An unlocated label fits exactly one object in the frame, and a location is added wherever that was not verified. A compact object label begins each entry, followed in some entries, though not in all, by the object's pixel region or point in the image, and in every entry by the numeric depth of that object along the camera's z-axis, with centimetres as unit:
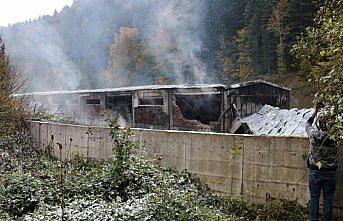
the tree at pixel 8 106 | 1509
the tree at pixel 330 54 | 456
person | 629
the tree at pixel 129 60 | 5397
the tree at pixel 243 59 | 3809
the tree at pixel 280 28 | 3409
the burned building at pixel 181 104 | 1861
